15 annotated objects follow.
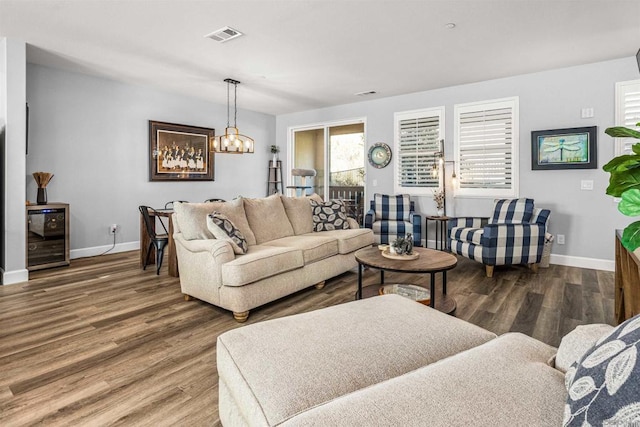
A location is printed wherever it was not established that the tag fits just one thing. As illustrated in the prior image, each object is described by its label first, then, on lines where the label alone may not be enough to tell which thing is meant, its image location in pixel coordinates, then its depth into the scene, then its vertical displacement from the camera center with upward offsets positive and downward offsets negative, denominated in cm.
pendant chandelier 476 +93
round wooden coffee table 260 -43
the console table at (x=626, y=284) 178 -44
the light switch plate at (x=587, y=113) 437 +120
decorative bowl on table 285 -39
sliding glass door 667 +101
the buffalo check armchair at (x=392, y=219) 510 -15
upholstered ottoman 101 -50
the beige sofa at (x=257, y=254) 277 -40
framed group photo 559 +96
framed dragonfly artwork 435 +78
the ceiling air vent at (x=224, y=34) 342 +176
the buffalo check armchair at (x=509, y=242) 396 -38
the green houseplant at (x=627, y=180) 95 +8
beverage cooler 409 -32
